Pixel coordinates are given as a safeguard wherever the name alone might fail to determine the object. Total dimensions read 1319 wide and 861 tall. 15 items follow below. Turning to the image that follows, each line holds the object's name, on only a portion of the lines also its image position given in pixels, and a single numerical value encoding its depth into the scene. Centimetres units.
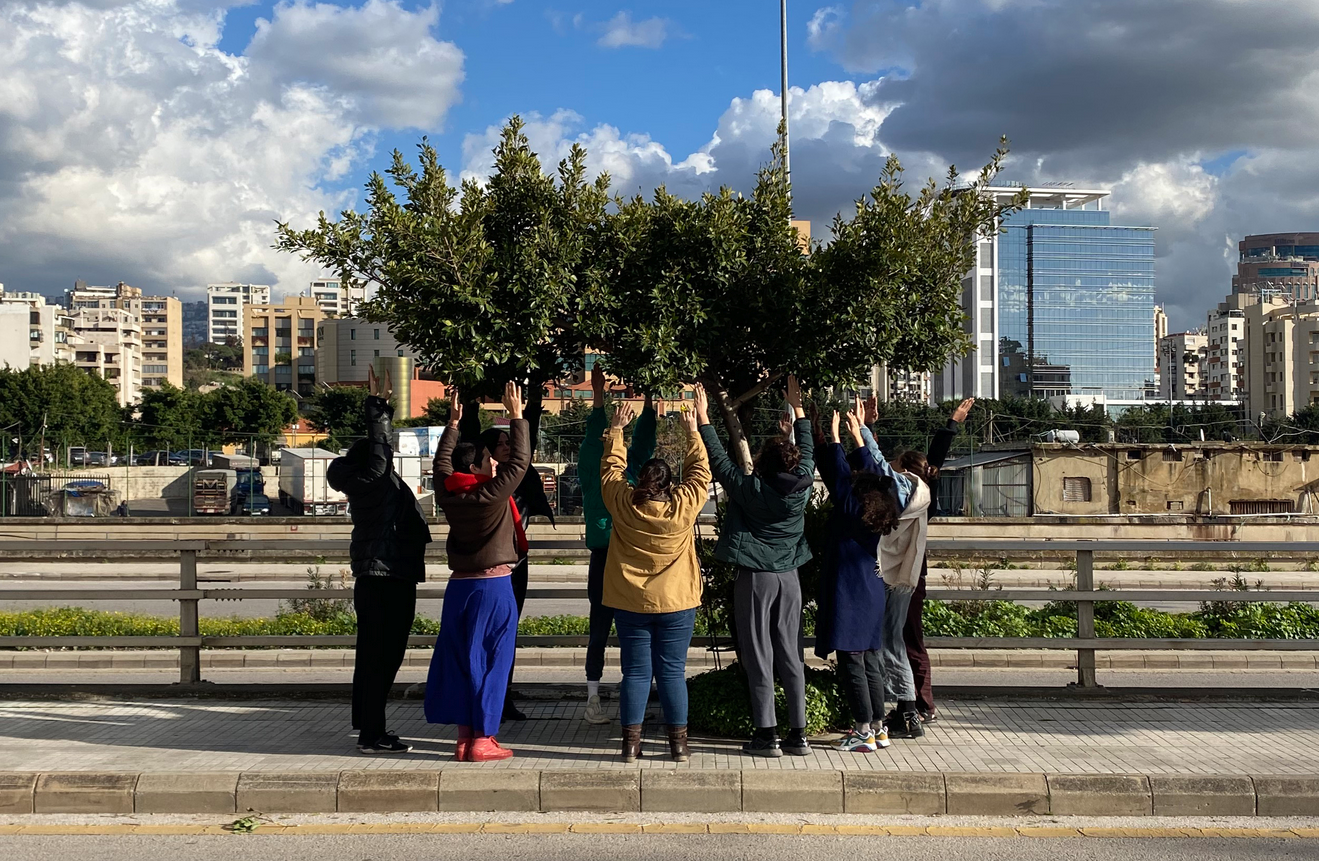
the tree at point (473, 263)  660
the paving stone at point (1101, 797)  594
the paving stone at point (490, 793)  595
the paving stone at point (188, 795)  595
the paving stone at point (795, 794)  592
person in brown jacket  634
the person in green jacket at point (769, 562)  629
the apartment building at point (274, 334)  17462
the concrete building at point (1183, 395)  18865
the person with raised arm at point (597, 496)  717
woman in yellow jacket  620
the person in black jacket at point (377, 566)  659
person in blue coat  646
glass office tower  16975
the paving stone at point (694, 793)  593
